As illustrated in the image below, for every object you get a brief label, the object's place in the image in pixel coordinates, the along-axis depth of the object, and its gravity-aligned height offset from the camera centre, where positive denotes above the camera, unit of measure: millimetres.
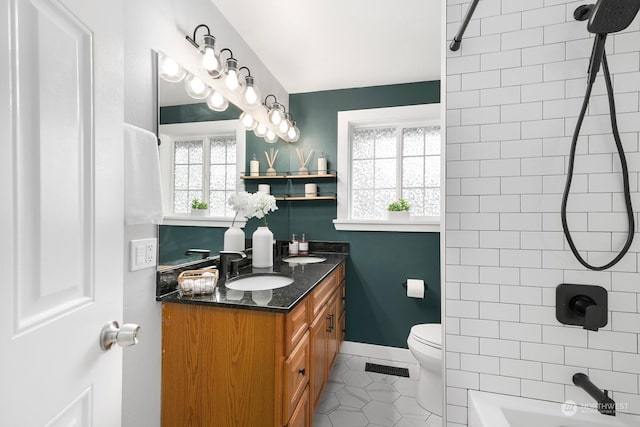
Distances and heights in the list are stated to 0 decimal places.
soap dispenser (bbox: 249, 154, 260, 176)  2329 +371
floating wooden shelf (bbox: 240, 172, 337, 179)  2656 +342
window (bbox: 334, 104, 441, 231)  2703 +454
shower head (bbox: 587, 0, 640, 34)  664 +465
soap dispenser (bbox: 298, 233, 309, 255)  2785 -344
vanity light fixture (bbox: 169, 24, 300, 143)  1399 +747
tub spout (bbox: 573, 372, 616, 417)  841 -531
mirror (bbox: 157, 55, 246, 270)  1361 +258
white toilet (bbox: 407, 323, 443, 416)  1771 -931
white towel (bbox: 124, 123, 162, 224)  1078 +132
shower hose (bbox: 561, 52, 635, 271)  835 +110
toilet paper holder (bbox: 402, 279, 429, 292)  2607 -661
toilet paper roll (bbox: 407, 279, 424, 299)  2455 -650
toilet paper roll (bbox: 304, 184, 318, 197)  2811 +214
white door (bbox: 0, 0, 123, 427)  470 +4
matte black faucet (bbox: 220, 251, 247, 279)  1713 -299
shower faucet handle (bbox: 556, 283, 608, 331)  890 -281
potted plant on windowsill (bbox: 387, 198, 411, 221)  2652 +12
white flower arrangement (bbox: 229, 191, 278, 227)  1894 +56
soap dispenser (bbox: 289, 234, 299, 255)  2759 -332
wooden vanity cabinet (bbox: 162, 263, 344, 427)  1196 -660
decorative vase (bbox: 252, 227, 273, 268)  2021 -244
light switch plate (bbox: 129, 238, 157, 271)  1147 -170
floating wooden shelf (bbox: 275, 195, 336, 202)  2732 +134
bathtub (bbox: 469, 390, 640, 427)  870 -622
